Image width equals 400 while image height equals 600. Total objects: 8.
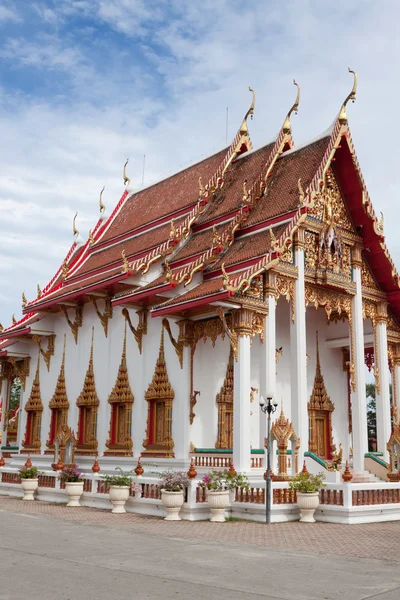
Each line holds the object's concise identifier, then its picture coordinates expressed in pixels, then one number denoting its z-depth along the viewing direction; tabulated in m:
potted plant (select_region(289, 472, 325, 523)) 11.59
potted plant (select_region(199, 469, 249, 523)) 11.68
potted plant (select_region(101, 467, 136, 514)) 12.77
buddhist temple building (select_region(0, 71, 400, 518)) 14.15
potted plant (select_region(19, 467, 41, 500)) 15.38
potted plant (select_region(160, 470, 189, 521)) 11.73
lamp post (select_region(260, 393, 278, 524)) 11.30
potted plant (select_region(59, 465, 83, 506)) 14.02
